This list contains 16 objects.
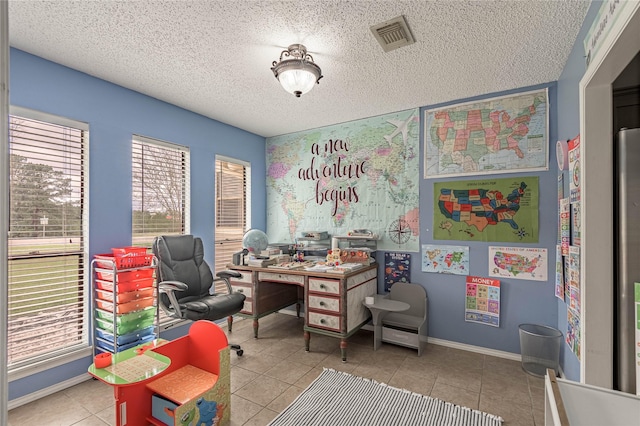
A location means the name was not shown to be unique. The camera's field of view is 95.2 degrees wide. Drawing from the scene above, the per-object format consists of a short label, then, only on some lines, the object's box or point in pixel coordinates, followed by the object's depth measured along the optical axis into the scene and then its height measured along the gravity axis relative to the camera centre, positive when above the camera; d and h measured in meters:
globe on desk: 3.41 -0.33
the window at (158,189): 2.83 +0.25
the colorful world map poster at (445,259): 2.95 -0.48
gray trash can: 2.39 -1.15
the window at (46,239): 2.10 -0.20
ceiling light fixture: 1.98 +0.98
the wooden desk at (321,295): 2.72 -0.83
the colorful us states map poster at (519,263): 2.62 -0.46
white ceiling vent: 1.83 +1.19
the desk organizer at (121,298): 2.34 -0.71
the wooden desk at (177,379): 1.55 -1.01
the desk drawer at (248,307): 3.18 -1.02
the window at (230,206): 3.67 +0.09
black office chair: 2.50 -0.65
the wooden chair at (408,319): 2.85 -1.09
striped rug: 1.88 -1.34
